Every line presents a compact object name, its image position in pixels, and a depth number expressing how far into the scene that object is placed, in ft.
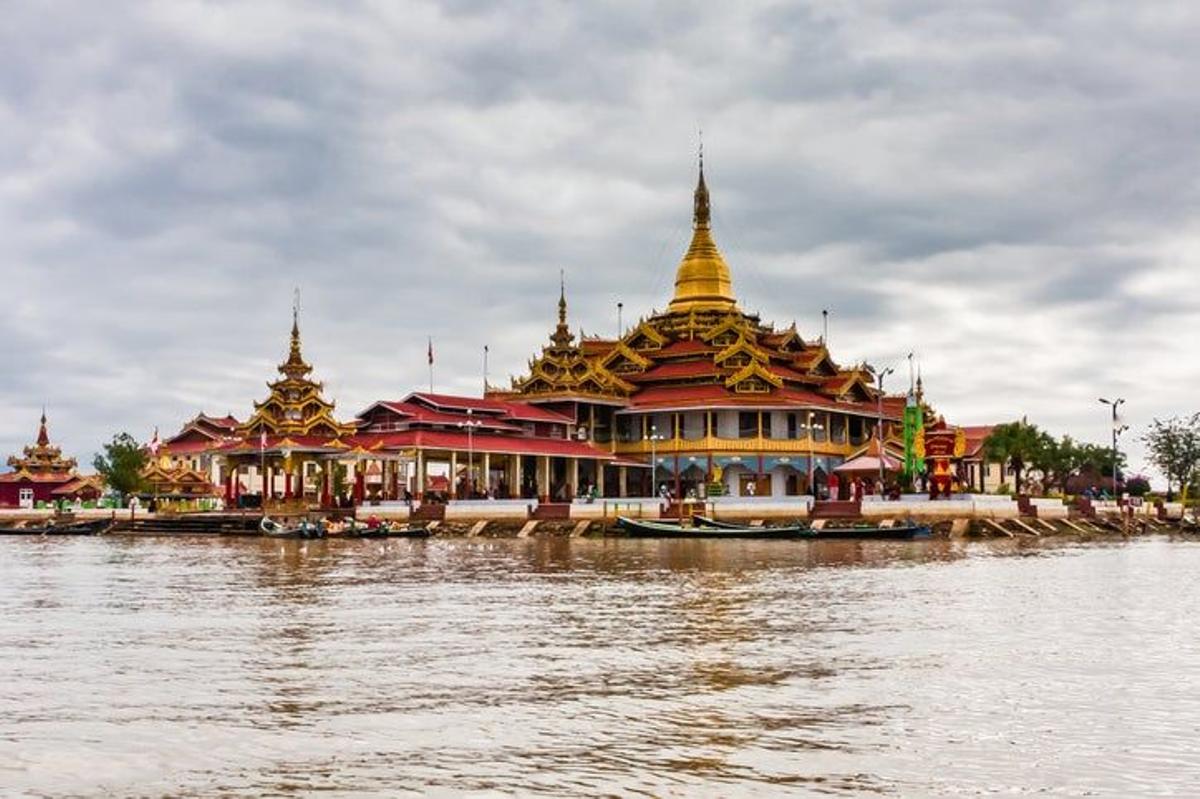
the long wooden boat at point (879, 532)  189.37
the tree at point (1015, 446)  292.20
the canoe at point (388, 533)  206.80
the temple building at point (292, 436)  243.81
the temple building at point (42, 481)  323.16
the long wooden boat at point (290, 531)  205.87
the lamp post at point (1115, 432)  259.60
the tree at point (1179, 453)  315.99
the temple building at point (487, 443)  243.40
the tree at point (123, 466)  320.70
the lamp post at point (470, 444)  239.50
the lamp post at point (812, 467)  259.19
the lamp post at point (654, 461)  268.21
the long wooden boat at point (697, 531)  193.36
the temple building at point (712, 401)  264.11
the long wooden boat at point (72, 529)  248.32
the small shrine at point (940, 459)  207.82
